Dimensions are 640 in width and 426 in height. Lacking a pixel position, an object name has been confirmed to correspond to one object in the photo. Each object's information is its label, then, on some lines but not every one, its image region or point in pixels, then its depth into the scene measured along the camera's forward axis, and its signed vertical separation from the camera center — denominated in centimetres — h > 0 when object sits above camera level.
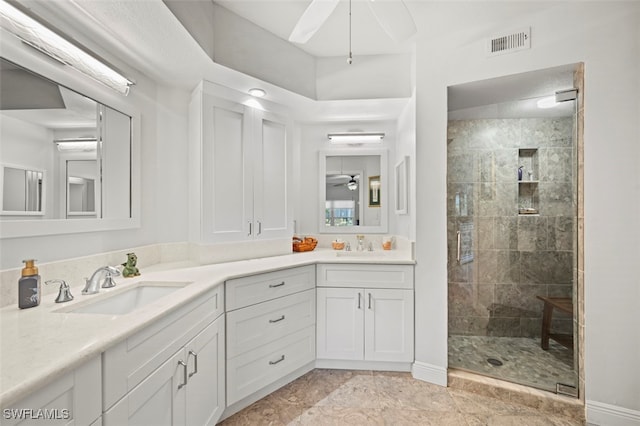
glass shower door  208 -26
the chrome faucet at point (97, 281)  144 -34
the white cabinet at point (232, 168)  221 +37
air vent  193 +116
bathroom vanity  81 -58
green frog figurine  179 -34
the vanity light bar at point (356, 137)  308 +81
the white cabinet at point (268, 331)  185 -83
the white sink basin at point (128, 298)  136 -45
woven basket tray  288 -31
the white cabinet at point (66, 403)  66 -48
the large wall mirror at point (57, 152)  127 +32
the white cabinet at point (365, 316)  231 -83
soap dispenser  122 -31
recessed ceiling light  232 +98
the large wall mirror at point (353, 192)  315 +23
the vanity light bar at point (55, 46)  124 +82
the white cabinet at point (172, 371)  96 -65
